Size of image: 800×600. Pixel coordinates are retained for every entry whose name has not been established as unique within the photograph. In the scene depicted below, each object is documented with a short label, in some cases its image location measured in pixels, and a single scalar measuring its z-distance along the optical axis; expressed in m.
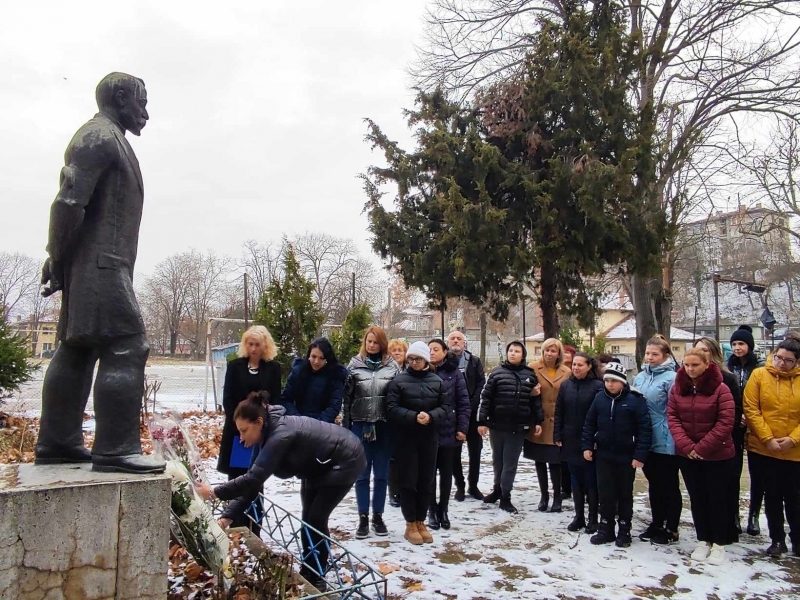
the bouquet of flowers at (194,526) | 3.16
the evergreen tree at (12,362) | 9.58
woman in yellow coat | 4.71
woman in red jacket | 4.60
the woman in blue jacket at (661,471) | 5.07
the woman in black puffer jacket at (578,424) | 5.38
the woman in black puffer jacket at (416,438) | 4.94
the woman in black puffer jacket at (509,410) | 5.90
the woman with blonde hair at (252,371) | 4.82
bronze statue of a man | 2.90
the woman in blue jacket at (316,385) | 5.18
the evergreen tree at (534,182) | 12.27
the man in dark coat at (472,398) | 6.55
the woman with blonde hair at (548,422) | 6.02
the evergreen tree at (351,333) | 10.80
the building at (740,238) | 20.96
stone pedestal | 2.46
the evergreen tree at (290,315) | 10.69
